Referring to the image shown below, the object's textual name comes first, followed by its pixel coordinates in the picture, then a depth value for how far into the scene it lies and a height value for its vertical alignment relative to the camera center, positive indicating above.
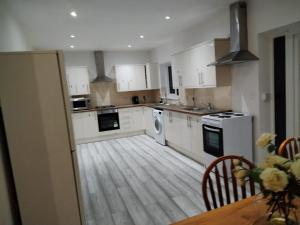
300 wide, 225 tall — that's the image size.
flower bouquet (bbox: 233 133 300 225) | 0.76 -0.37
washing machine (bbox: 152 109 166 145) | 5.31 -0.96
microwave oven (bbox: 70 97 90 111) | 6.17 -0.24
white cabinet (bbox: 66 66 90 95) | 6.02 +0.44
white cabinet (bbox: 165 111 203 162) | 3.86 -0.94
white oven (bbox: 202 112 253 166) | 3.15 -0.79
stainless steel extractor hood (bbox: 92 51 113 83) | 6.45 +0.78
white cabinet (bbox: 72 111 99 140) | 5.93 -0.84
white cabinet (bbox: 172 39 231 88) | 3.53 +0.36
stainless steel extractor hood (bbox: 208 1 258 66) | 3.09 +0.69
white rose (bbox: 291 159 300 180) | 0.76 -0.33
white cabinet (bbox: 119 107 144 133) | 6.39 -0.86
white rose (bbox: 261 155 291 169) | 0.85 -0.33
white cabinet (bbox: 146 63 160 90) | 6.56 +0.43
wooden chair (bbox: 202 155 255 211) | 1.36 -0.67
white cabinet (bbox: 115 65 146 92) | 6.55 +0.42
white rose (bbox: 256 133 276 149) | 0.90 -0.26
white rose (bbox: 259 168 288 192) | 0.75 -0.36
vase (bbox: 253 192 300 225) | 0.84 -0.57
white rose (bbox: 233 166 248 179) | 0.89 -0.38
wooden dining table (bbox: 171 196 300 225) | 1.10 -0.71
